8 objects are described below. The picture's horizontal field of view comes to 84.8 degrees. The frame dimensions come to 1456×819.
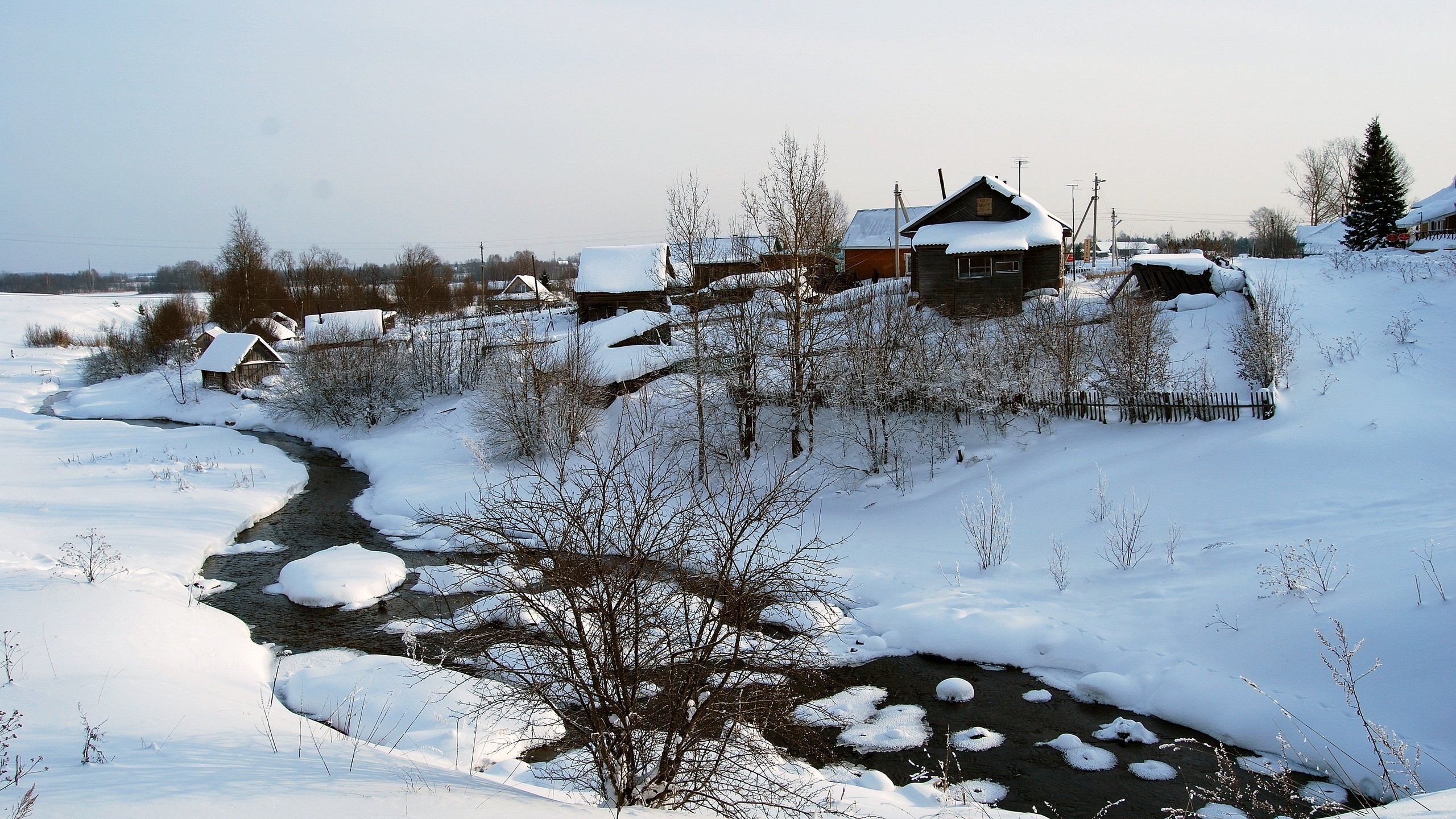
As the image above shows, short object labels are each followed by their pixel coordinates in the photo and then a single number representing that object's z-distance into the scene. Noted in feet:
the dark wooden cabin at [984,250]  93.81
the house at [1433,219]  131.95
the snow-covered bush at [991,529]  51.31
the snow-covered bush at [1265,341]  61.36
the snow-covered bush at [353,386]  116.26
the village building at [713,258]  77.46
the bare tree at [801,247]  72.74
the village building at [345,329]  127.95
